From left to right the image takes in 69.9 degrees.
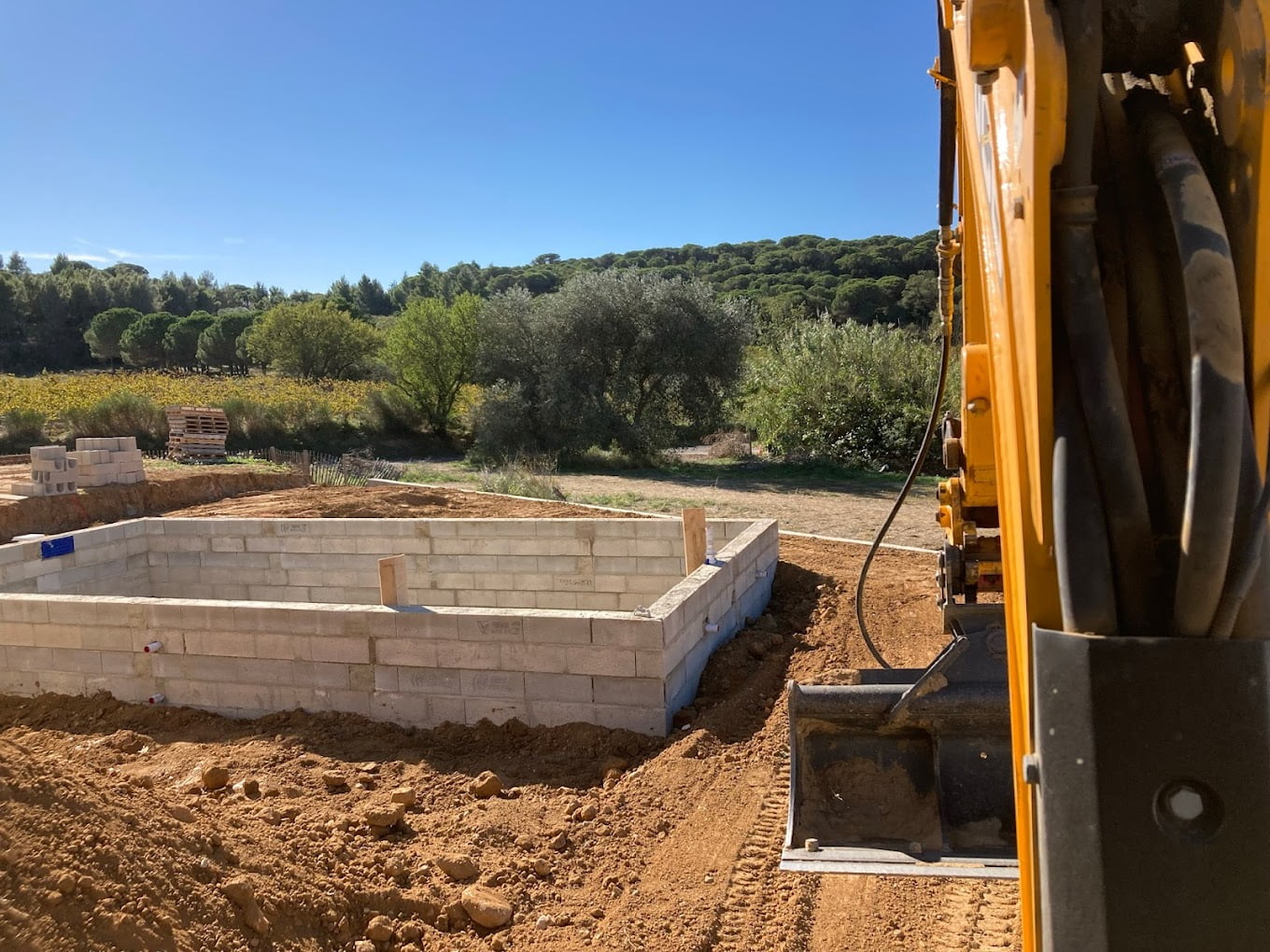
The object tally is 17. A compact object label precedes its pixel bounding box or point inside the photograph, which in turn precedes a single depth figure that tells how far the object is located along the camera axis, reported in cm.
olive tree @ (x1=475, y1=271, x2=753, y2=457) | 2375
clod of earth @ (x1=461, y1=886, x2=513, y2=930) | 375
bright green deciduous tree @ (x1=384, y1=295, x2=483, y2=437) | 2802
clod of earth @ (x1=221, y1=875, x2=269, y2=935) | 335
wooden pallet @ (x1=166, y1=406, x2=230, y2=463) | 2048
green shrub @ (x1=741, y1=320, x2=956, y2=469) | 1986
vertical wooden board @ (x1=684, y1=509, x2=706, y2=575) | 732
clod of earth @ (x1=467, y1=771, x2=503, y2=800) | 489
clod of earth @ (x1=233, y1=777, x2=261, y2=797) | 504
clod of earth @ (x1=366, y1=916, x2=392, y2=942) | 360
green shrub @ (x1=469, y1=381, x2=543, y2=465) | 2364
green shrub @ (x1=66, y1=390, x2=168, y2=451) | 2258
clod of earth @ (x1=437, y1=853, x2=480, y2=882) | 404
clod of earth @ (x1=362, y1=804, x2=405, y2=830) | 449
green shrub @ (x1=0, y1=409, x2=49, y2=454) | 2220
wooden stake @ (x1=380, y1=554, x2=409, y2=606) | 629
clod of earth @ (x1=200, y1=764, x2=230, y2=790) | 517
